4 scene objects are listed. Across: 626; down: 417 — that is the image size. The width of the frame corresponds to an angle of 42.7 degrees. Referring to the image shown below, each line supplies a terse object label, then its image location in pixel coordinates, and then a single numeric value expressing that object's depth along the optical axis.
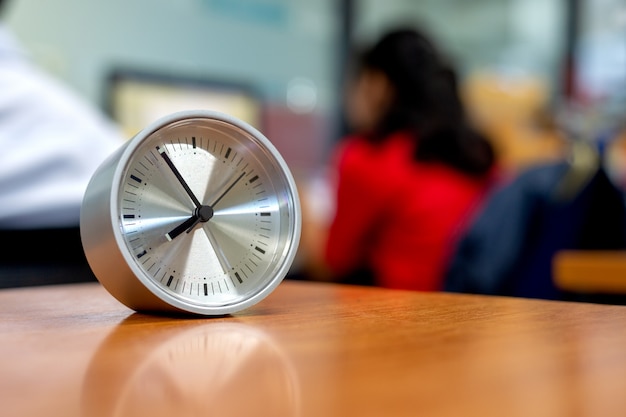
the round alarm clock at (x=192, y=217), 0.69
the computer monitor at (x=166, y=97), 3.40
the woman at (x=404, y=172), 2.41
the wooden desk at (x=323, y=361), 0.36
